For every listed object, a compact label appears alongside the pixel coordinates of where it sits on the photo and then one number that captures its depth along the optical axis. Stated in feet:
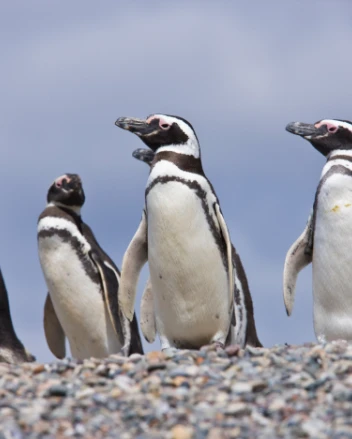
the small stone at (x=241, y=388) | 37.70
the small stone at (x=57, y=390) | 38.55
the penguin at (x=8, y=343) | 64.85
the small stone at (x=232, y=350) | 43.83
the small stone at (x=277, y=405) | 35.69
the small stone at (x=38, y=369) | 43.06
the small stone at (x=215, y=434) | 33.09
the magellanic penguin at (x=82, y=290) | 64.34
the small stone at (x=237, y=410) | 35.47
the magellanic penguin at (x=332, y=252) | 57.52
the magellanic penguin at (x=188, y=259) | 56.80
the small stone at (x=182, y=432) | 33.45
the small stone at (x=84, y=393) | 38.07
